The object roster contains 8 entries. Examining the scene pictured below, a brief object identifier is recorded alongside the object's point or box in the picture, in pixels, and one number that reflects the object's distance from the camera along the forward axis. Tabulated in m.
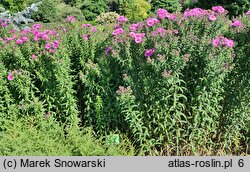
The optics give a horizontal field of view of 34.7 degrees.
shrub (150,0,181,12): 17.76
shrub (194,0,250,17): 11.66
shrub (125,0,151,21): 16.67
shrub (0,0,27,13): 15.05
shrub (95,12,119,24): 15.35
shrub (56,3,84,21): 16.42
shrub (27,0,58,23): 15.84
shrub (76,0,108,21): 17.38
